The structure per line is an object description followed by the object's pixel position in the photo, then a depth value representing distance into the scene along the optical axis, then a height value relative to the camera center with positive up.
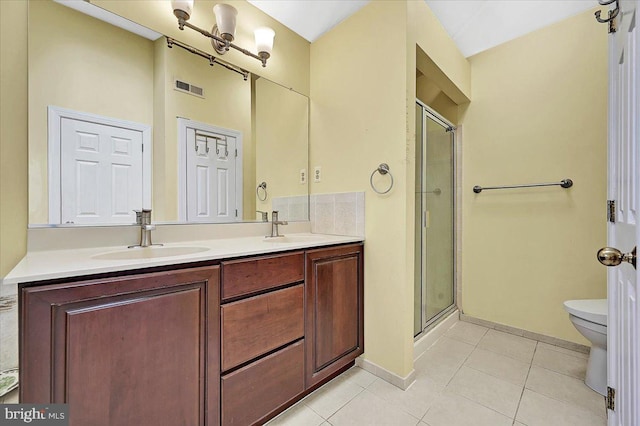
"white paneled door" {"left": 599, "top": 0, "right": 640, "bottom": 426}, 0.72 -0.01
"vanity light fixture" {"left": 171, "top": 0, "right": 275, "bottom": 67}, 1.42 +1.09
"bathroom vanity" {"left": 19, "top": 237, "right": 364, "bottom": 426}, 0.75 -0.45
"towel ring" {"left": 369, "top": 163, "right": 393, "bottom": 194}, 1.60 +0.26
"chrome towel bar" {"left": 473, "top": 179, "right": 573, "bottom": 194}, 1.95 +0.22
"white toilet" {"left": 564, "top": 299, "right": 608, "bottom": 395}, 1.45 -0.68
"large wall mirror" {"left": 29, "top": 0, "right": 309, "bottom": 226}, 1.14 +0.44
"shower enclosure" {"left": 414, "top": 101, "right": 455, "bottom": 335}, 1.98 -0.05
